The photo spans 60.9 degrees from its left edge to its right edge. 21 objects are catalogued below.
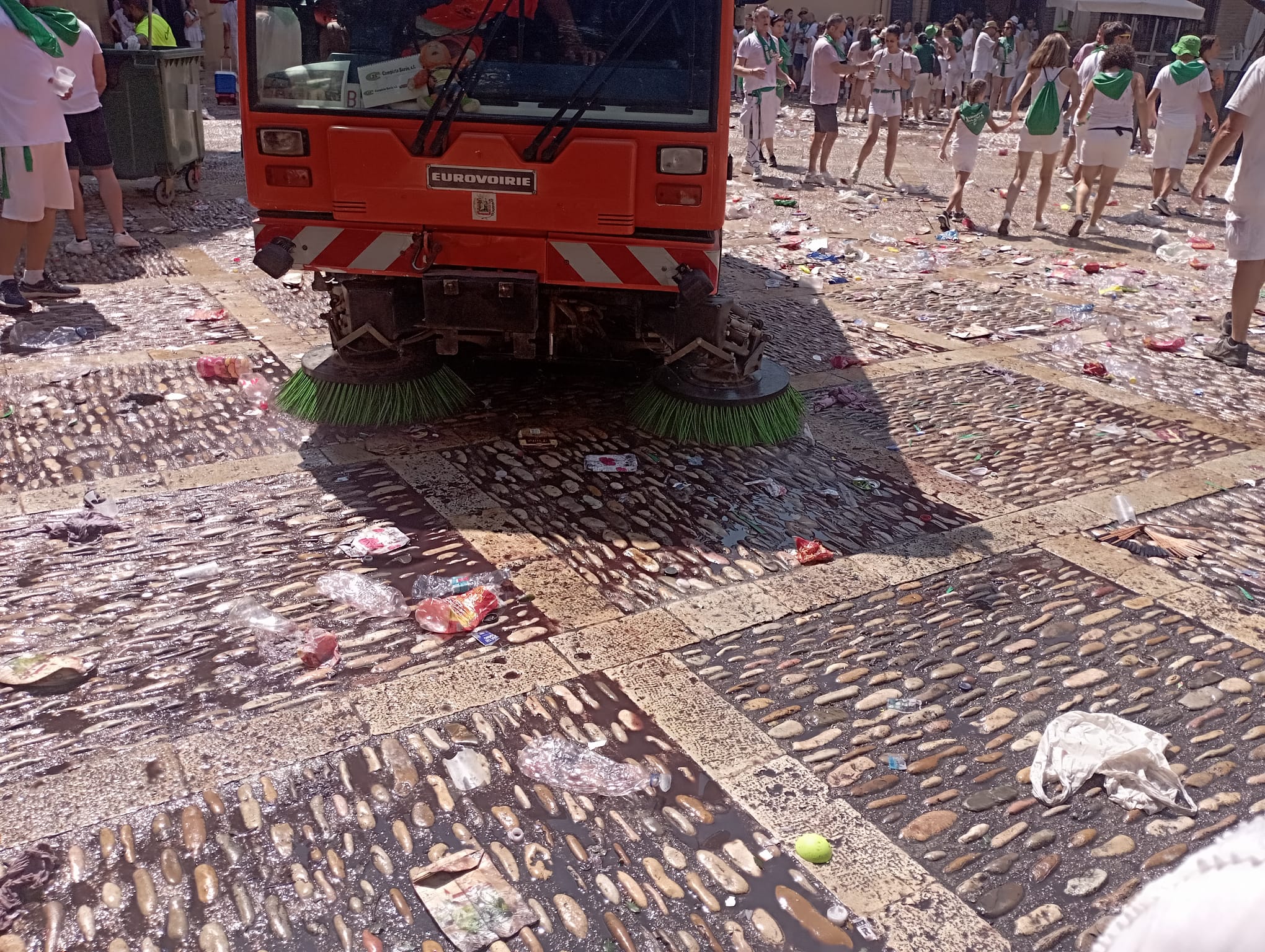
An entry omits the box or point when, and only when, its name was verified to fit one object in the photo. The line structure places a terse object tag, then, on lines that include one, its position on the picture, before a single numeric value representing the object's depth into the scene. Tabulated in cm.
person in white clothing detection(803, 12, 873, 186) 1266
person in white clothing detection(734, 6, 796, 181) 1263
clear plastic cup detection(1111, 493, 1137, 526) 470
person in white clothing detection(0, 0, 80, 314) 652
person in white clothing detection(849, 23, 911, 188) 1251
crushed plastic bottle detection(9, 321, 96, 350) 643
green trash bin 995
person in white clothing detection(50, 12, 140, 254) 789
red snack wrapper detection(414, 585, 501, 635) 369
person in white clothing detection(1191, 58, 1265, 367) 654
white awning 2436
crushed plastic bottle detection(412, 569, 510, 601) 391
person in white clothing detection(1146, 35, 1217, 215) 1144
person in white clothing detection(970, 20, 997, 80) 2100
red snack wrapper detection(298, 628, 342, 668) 346
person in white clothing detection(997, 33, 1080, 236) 1023
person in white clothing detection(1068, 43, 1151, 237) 1018
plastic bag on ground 299
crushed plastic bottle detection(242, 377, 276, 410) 574
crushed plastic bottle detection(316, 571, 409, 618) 379
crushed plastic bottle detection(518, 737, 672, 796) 296
